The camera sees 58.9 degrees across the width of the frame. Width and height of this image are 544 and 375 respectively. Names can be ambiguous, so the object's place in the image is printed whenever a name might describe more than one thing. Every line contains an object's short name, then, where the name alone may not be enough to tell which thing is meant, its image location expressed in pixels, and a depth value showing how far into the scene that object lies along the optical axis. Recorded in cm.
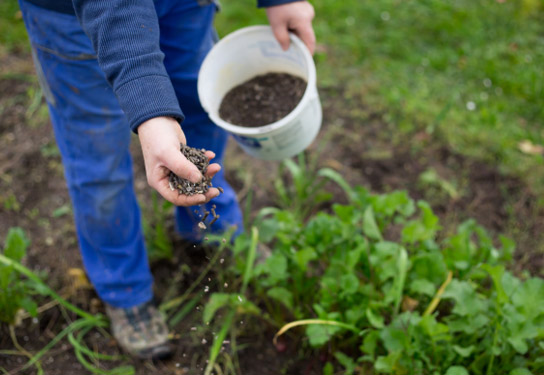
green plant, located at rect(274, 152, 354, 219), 194
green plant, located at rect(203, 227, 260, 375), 151
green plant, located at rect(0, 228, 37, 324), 161
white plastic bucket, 140
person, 100
